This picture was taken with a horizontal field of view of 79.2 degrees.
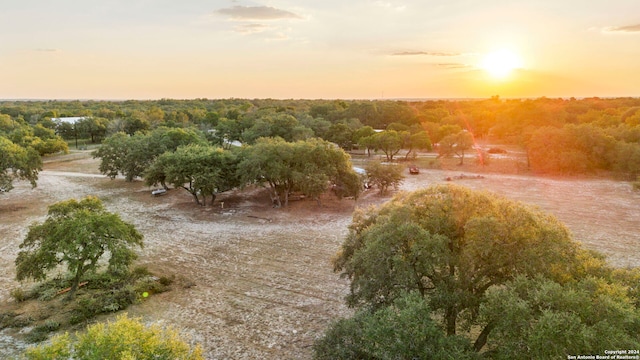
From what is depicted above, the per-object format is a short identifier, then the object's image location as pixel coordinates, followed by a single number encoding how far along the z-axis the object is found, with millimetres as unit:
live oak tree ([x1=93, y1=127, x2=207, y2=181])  43906
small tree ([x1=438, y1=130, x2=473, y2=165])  55375
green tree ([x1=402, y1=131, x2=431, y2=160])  60344
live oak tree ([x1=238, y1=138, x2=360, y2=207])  32594
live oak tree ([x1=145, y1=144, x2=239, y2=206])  33312
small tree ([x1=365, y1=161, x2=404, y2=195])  39375
